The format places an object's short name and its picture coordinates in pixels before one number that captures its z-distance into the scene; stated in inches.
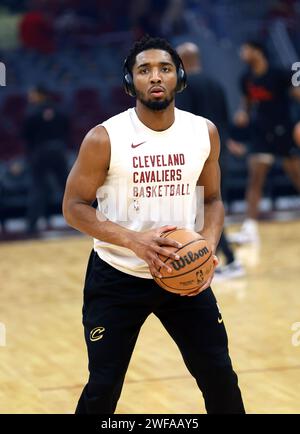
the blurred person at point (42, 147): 967.5
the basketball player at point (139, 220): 319.5
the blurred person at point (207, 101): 692.6
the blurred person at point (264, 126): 855.7
